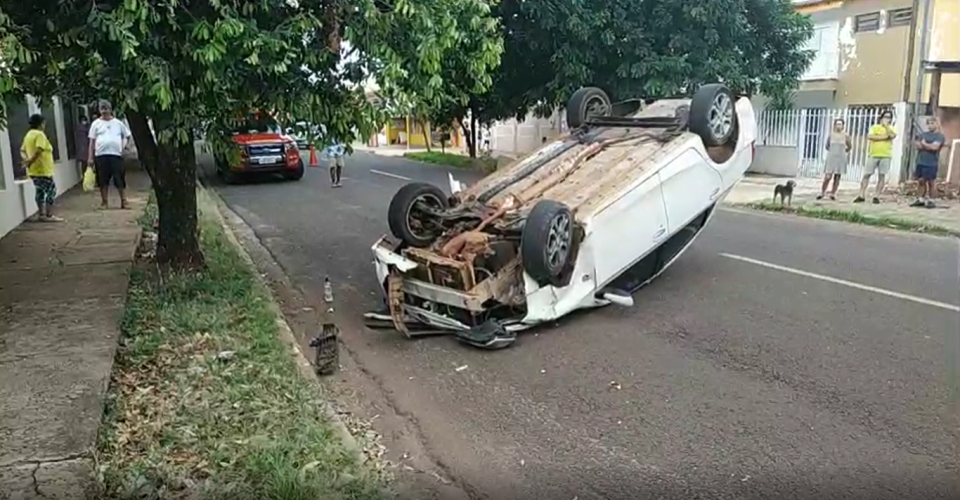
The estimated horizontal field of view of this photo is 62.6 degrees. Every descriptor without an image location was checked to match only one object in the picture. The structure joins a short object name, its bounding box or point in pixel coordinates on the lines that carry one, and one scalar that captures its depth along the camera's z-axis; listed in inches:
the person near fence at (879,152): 544.7
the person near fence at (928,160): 511.8
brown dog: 525.0
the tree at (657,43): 627.2
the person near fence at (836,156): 565.0
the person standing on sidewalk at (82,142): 671.1
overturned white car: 234.8
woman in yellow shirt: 426.9
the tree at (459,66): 244.7
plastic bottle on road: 294.5
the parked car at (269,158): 777.6
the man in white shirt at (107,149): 497.4
